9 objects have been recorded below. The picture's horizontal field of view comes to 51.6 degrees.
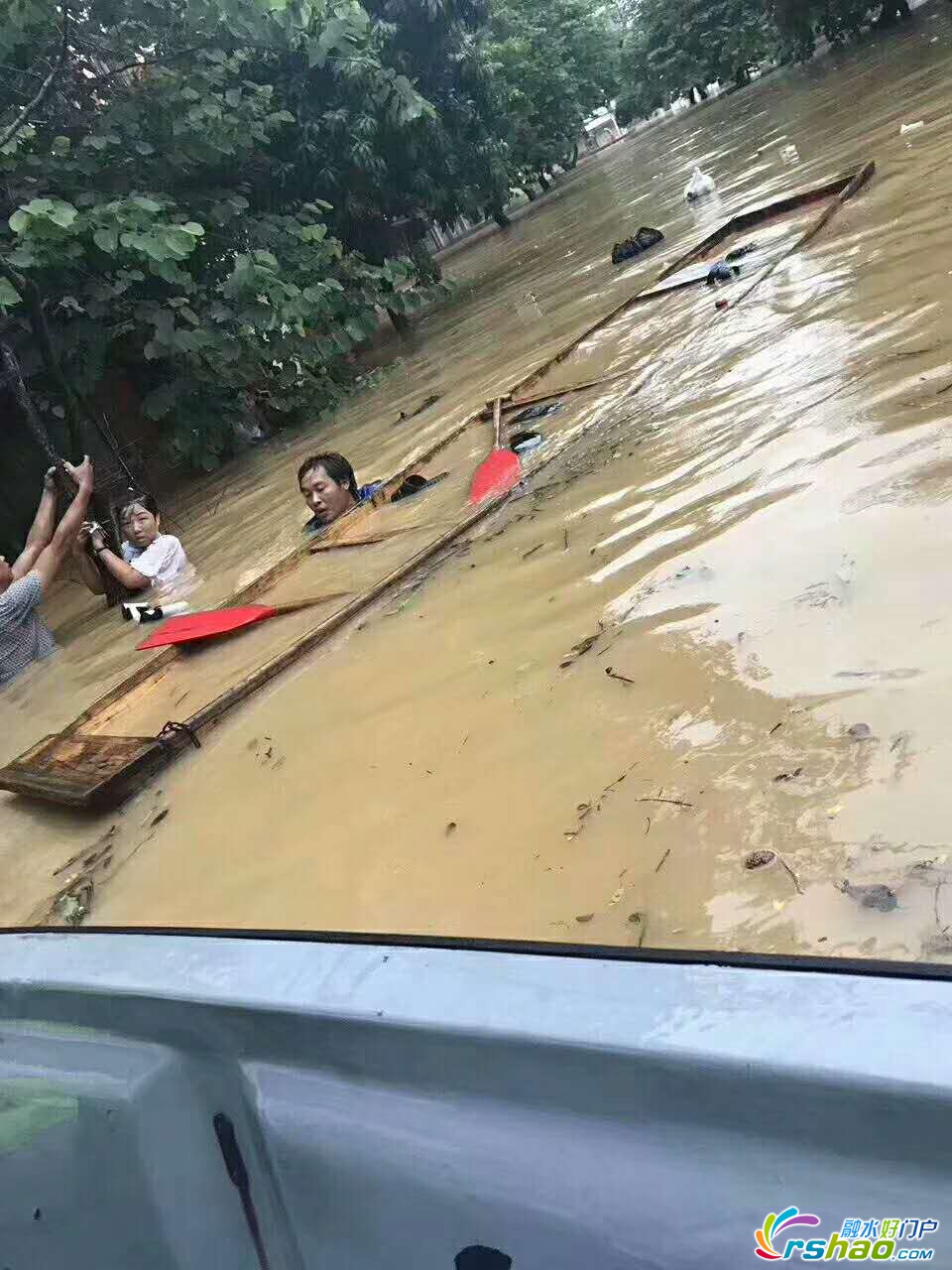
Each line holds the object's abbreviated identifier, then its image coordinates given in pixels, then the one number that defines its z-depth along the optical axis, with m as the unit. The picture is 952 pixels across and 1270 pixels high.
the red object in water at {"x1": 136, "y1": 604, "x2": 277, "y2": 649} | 5.73
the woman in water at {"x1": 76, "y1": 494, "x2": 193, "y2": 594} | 7.41
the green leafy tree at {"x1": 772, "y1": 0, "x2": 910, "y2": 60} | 28.25
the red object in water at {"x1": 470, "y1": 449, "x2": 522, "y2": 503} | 6.03
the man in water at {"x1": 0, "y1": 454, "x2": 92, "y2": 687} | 6.70
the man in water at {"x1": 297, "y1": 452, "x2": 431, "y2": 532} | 7.21
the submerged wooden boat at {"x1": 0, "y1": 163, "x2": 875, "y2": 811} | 4.27
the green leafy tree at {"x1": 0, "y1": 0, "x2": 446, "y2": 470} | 8.85
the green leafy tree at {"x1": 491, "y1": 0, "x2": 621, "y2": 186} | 33.56
